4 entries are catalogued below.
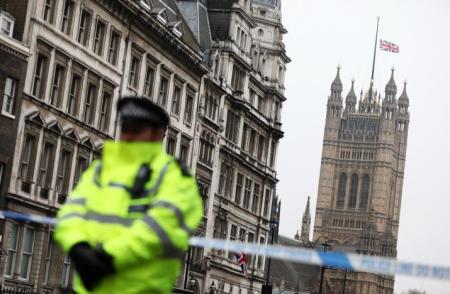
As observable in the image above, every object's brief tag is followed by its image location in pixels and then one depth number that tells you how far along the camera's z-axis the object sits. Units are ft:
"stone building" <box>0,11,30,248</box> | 138.21
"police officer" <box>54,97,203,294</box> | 20.16
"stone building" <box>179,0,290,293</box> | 214.48
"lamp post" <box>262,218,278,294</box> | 189.08
